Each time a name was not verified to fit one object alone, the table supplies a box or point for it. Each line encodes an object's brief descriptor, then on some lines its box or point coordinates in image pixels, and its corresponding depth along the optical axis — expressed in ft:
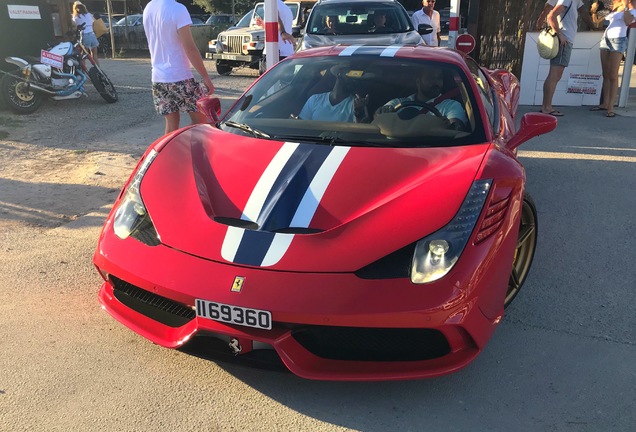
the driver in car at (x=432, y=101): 10.82
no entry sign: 28.02
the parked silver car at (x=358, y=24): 28.19
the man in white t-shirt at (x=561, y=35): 25.07
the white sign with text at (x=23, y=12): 30.17
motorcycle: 27.35
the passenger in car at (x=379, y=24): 28.86
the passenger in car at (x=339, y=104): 11.18
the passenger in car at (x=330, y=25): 29.31
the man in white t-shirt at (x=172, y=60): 15.57
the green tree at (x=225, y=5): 101.35
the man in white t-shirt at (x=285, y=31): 27.46
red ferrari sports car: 7.11
